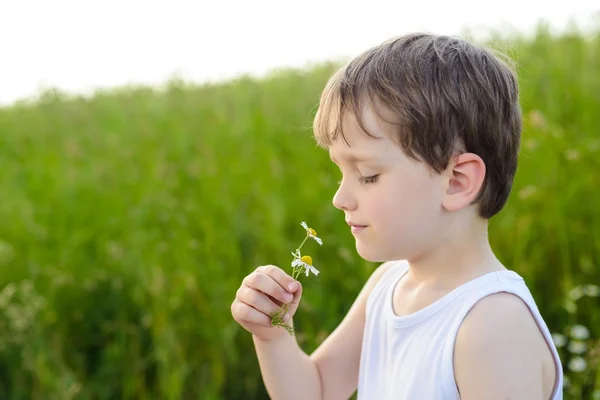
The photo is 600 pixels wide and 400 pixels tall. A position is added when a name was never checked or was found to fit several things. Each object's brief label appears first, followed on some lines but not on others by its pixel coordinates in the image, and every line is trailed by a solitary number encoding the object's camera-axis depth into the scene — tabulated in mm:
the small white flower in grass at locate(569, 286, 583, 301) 2287
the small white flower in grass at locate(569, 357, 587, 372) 2139
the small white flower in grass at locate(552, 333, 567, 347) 2275
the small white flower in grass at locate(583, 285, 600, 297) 2291
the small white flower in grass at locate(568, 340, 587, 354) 2191
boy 1216
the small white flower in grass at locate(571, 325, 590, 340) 2201
